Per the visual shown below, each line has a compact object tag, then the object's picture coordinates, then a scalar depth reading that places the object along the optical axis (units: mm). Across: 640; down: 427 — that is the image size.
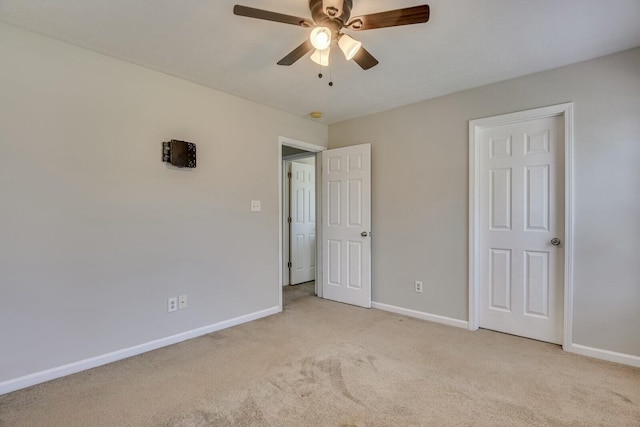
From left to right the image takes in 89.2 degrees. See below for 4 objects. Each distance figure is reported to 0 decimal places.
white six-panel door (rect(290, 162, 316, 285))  5098
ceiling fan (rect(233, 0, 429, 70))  1627
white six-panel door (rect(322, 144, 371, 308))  3852
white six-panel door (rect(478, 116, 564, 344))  2762
